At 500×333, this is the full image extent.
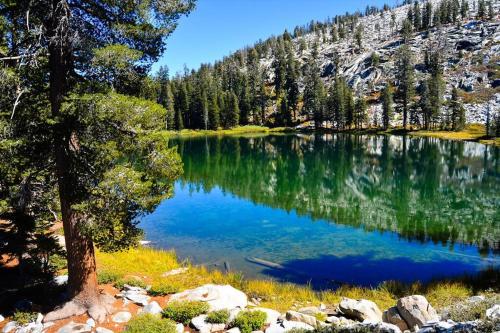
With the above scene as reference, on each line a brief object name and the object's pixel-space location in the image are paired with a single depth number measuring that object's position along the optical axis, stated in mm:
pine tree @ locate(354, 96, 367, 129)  142800
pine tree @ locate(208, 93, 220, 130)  158338
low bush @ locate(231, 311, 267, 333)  12360
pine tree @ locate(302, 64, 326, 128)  155875
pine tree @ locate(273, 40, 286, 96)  190975
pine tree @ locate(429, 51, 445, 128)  131000
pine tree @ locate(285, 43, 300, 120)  170625
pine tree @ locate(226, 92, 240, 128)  161625
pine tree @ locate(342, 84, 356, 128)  147350
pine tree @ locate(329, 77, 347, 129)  147500
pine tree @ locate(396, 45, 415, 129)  141462
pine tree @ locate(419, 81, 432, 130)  131125
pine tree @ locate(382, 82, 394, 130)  135538
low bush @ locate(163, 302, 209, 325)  13266
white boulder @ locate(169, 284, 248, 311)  14586
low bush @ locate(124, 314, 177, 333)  12172
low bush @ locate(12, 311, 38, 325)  12707
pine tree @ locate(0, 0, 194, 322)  12172
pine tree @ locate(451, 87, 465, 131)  124875
